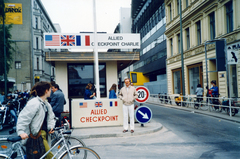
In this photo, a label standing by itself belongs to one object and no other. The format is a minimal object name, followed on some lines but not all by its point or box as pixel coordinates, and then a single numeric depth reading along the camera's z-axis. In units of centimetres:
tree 2694
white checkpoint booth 897
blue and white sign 892
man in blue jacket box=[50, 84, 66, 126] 697
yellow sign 4316
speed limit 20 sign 906
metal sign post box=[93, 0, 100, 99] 937
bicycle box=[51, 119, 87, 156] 394
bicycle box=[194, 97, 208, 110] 1514
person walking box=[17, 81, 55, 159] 327
